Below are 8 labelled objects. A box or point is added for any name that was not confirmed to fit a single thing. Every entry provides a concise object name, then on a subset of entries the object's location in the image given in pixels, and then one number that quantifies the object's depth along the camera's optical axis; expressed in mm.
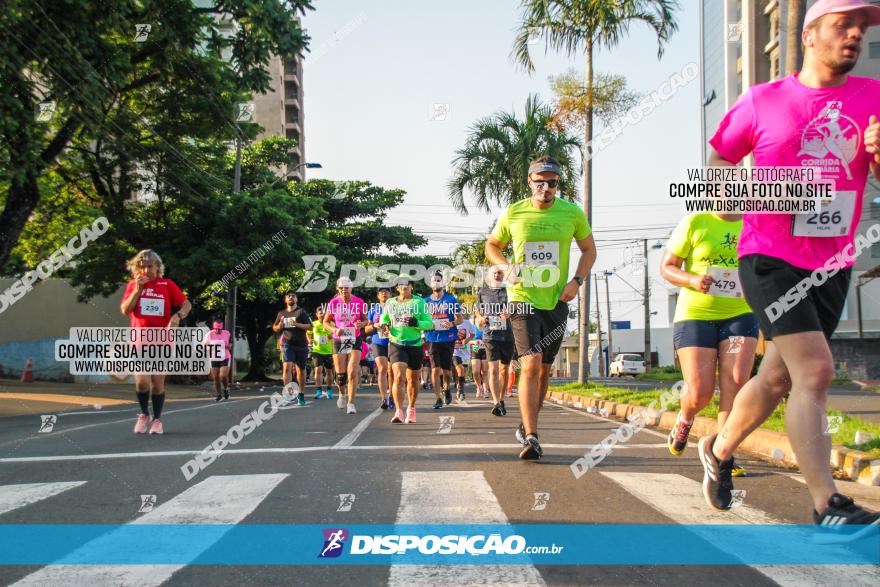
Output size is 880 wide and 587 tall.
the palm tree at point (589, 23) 20516
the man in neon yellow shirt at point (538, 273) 6832
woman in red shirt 9805
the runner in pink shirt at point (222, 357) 19953
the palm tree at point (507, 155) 24016
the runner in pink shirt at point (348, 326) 13359
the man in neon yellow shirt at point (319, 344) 17817
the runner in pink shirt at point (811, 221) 3551
